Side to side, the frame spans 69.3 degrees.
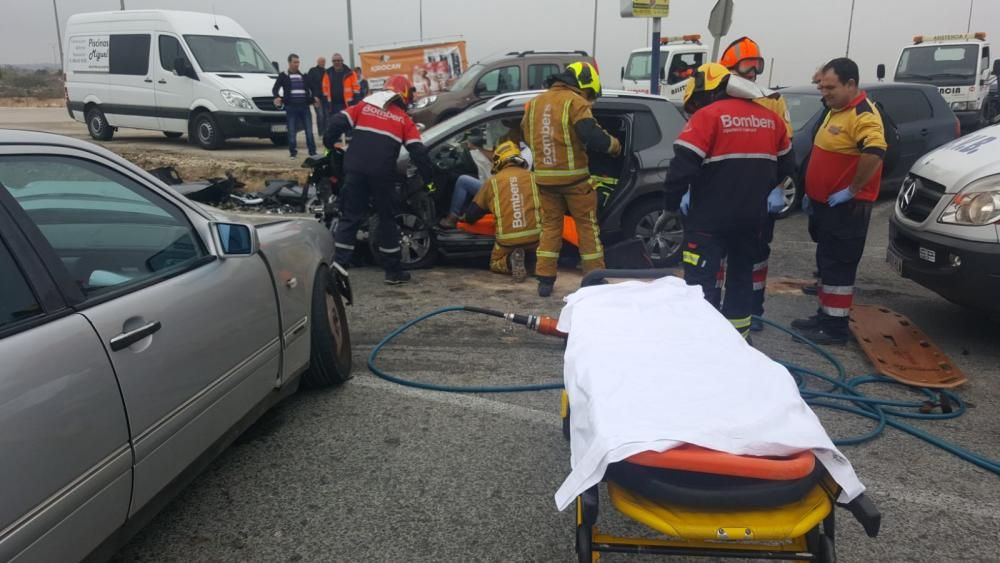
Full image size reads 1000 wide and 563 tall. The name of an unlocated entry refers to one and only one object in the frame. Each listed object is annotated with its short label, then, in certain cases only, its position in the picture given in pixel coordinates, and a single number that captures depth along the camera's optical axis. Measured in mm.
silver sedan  1811
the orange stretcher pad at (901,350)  4168
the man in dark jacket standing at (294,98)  12695
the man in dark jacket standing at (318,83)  14418
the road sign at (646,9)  10250
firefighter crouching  6324
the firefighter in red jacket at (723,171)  4168
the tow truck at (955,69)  16922
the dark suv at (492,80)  13930
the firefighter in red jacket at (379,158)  6012
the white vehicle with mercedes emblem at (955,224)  4281
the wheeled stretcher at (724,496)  1804
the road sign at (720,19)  10055
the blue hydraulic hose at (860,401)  3412
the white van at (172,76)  13383
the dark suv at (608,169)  6605
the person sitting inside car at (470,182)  6734
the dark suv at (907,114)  10117
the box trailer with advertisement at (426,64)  22609
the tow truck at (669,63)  18641
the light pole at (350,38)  19698
